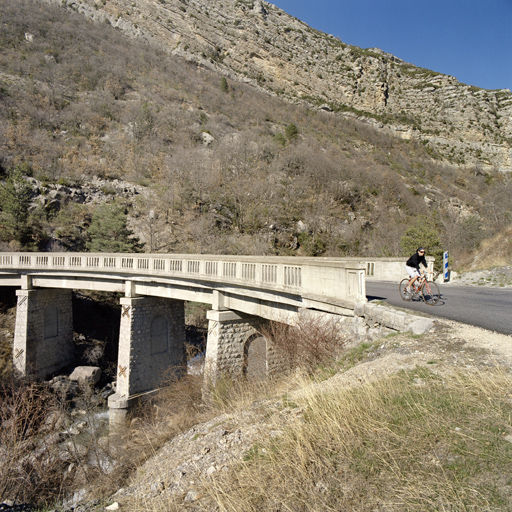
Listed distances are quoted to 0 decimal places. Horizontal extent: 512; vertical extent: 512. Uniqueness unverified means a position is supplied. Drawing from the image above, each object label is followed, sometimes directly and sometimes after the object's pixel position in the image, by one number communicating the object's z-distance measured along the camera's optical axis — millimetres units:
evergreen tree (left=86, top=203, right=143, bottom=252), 26656
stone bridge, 8898
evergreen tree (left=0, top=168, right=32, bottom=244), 26812
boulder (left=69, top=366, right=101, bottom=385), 19077
